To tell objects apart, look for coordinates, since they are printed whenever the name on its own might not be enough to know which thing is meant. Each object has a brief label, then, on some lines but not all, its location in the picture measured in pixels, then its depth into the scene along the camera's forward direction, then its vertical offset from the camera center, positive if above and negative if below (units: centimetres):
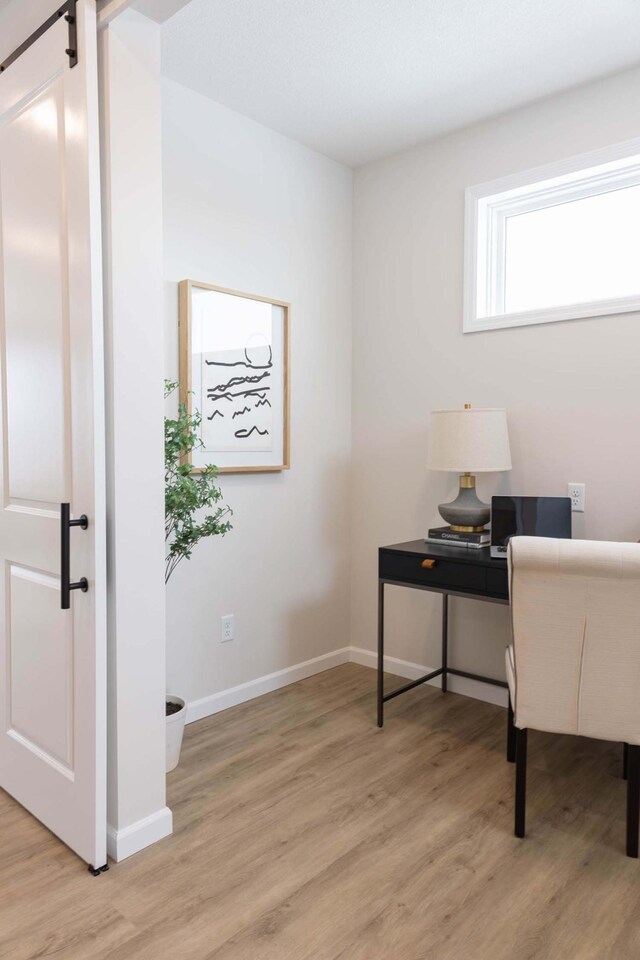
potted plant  232 -20
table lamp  267 +1
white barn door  178 +4
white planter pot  233 -102
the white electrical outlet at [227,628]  296 -81
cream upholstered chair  181 -55
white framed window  269 +90
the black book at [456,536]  272 -37
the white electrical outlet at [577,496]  272 -20
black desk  242 -48
